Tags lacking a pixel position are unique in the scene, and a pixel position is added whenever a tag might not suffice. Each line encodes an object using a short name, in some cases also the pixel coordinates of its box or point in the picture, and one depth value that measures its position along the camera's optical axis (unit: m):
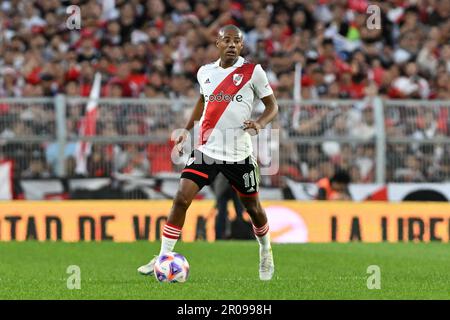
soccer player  12.02
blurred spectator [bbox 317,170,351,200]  22.28
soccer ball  11.85
